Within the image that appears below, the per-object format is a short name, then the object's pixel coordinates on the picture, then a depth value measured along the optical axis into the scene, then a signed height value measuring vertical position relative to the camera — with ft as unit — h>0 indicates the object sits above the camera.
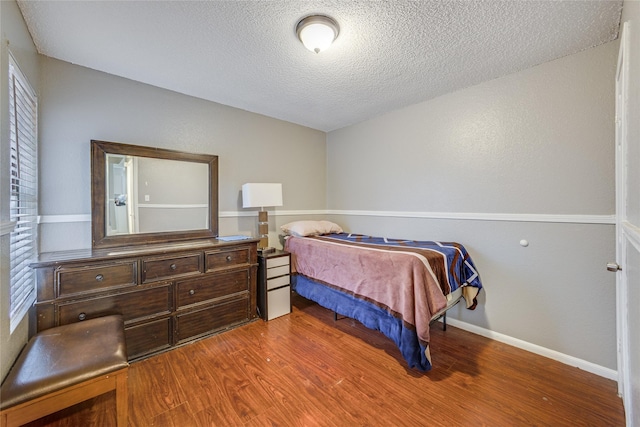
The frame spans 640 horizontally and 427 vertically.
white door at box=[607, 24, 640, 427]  3.26 -0.58
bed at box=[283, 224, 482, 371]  5.92 -1.94
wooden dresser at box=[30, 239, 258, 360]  5.51 -1.92
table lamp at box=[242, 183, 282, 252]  9.18 +0.50
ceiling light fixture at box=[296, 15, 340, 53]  5.04 +3.72
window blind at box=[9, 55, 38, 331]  4.53 +0.51
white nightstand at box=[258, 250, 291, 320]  8.68 -2.52
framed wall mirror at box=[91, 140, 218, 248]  6.91 +0.58
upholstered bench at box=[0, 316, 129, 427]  3.45 -2.35
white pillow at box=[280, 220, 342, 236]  10.23 -0.66
